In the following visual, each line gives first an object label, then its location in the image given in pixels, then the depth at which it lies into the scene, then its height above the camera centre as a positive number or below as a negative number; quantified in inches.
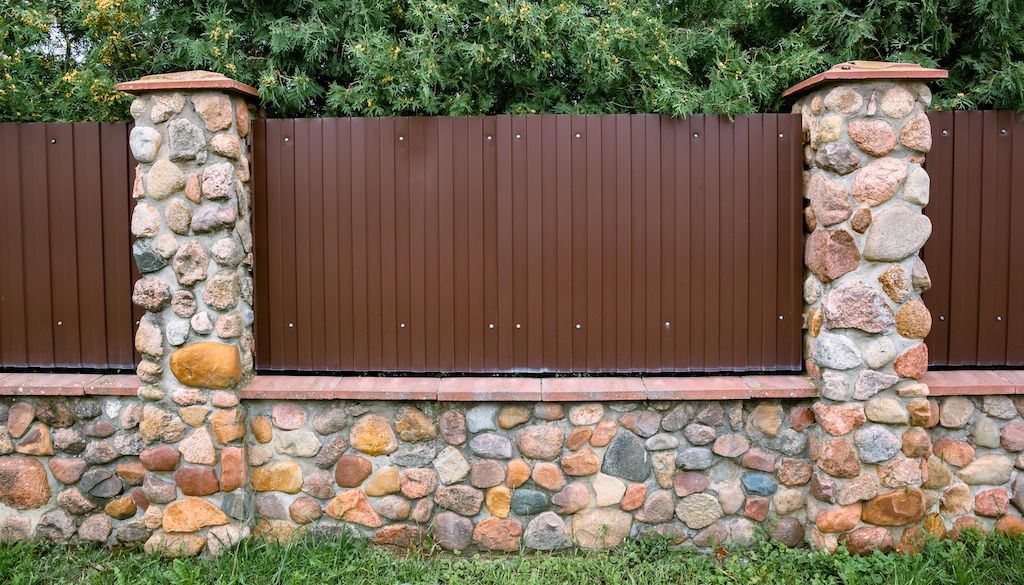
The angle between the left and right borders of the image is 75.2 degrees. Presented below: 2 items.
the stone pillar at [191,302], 123.6 -9.6
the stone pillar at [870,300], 121.1 -9.4
